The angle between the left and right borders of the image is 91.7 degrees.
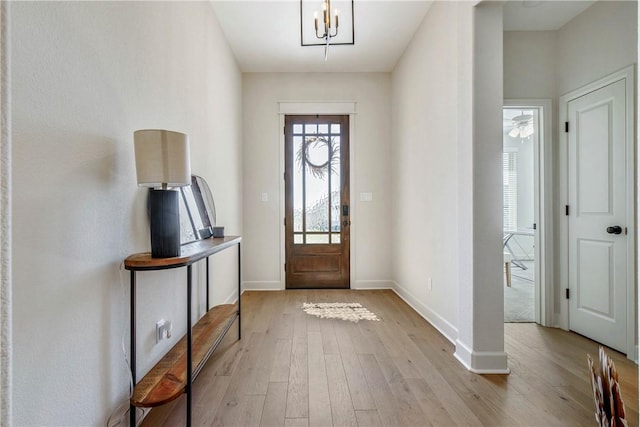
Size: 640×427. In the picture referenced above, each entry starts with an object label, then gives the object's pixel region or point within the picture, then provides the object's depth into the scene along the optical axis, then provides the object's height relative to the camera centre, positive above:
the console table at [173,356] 1.32 -0.80
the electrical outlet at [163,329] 1.74 -0.68
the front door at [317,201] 4.19 +0.11
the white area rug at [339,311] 3.08 -1.07
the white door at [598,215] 2.37 -0.07
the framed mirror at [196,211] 2.07 +0.00
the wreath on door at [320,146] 4.20 +0.75
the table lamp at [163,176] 1.32 +0.16
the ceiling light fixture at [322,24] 2.46 +1.87
